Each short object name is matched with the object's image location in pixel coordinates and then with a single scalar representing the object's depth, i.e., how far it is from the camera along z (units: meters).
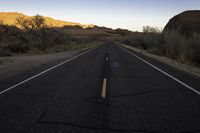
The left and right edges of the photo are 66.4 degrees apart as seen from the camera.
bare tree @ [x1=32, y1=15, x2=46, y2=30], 28.82
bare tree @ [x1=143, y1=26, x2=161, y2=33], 34.57
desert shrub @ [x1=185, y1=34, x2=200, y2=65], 12.53
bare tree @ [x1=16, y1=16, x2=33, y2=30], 31.26
